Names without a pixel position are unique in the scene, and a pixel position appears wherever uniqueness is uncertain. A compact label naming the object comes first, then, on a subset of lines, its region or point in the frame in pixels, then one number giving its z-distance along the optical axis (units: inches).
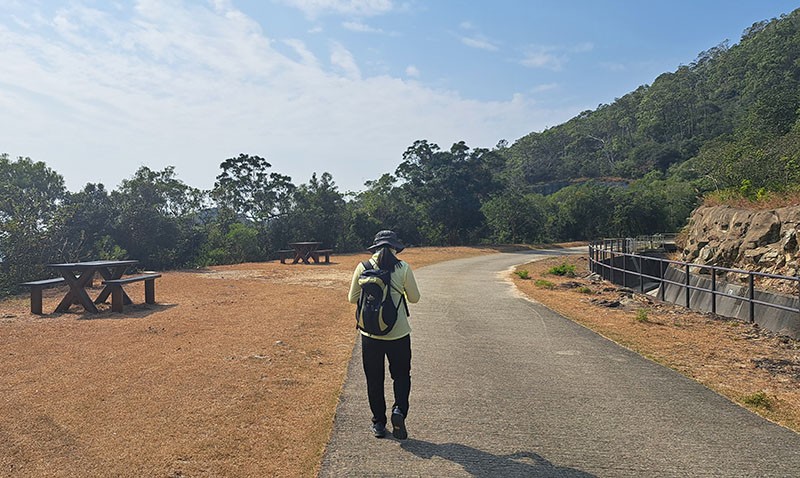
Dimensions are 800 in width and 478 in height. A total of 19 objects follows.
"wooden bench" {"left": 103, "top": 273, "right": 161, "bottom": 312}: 437.7
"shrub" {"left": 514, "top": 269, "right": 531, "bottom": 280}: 814.5
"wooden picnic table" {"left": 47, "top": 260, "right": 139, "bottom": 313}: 435.2
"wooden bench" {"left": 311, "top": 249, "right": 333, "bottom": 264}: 1104.8
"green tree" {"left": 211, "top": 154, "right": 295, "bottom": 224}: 1505.9
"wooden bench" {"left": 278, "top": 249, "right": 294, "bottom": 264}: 1120.8
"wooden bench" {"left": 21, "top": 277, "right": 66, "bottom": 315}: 422.3
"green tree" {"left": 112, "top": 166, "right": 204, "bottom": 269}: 1052.5
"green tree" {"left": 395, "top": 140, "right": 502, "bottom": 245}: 1829.5
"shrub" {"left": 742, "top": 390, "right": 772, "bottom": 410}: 210.7
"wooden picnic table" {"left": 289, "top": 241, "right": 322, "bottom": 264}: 1095.6
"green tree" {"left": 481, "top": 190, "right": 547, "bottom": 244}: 1875.0
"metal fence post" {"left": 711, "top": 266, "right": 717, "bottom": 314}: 466.3
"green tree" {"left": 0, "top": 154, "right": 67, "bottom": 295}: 632.4
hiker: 172.4
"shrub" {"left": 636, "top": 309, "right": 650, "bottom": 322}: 434.3
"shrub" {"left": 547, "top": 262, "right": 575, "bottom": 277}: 880.3
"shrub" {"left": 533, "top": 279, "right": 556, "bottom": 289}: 690.8
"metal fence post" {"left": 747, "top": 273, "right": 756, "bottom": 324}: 417.7
